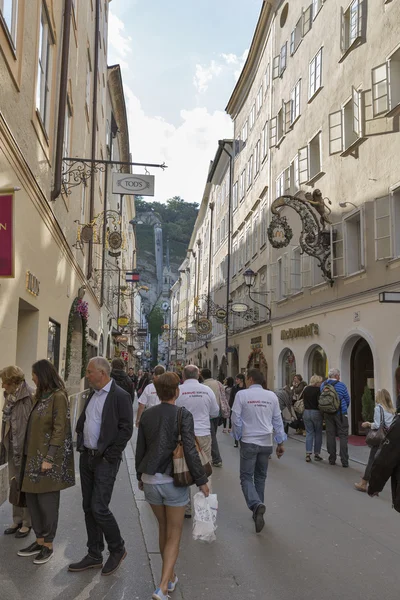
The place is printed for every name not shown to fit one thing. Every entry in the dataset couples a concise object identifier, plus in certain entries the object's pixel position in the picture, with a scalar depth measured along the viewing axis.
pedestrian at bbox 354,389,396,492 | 8.67
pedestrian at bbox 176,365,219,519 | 7.55
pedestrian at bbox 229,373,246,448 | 16.50
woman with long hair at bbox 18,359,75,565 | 5.25
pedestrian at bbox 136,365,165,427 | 9.14
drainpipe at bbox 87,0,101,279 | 20.50
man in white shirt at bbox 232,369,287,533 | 7.11
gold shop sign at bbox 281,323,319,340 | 20.05
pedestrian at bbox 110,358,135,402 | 12.39
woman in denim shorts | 4.54
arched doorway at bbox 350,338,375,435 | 17.48
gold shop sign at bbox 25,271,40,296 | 9.59
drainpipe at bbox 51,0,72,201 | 11.98
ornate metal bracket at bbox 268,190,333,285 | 18.36
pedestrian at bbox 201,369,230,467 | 10.45
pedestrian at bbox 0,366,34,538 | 5.98
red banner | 6.22
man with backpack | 11.66
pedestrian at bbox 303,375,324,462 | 12.28
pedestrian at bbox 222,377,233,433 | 18.00
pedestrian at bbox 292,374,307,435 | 17.16
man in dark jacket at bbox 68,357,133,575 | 5.00
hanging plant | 15.80
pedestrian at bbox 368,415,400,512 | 3.94
